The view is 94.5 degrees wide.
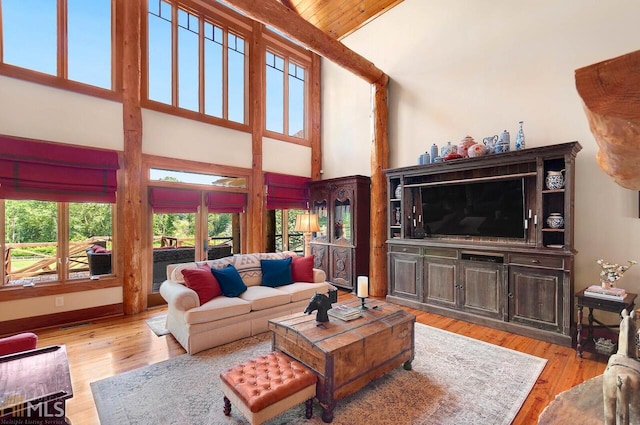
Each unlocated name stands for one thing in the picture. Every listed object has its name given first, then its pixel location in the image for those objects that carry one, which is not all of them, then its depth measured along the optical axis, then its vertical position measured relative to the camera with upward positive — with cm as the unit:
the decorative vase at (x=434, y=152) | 454 +90
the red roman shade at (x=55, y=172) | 350 +54
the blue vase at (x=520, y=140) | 370 +87
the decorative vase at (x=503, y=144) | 379 +85
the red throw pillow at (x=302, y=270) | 430 -85
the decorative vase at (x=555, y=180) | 333 +33
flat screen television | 382 +2
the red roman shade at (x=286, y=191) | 597 +43
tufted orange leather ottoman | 184 -115
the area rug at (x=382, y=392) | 211 -148
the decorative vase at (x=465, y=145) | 416 +92
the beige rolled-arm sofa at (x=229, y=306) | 309 -108
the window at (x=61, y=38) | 367 +235
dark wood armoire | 550 -38
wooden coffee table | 213 -108
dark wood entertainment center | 326 -59
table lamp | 504 -20
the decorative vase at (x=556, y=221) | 336 -14
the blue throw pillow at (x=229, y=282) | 359 -86
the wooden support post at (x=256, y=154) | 575 +114
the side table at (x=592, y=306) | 285 -96
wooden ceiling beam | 379 +256
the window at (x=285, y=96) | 625 +256
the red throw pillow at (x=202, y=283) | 335 -81
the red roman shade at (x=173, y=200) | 462 +21
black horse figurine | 261 -84
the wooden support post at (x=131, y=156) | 431 +85
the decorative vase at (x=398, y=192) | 482 +31
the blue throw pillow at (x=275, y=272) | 412 -86
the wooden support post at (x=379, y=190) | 529 +38
